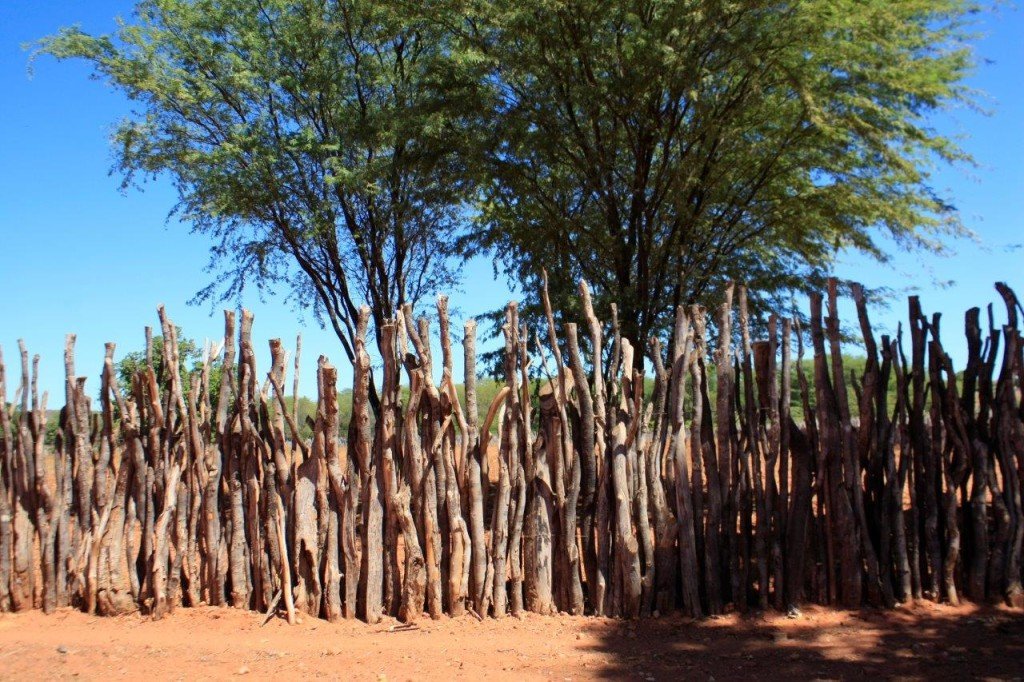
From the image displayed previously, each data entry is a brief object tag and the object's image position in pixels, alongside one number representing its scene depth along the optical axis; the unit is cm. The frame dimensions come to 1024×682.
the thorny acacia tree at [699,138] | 995
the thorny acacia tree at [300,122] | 1280
